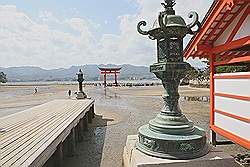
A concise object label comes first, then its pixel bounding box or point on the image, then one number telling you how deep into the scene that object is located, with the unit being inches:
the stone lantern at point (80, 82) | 391.2
